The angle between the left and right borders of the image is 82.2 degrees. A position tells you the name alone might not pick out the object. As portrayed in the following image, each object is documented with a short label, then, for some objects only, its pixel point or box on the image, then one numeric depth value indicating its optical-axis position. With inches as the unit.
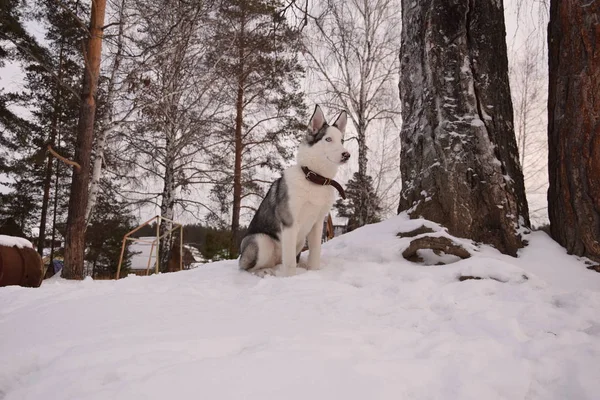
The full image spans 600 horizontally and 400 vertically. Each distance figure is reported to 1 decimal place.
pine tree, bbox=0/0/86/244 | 521.7
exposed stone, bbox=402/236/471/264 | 124.0
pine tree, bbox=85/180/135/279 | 601.1
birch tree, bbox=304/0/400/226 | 439.2
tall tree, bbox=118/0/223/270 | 405.3
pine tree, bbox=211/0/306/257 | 516.1
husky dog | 135.5
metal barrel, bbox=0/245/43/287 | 200.7
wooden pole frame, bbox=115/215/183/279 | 286.1
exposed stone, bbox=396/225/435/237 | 133.0
